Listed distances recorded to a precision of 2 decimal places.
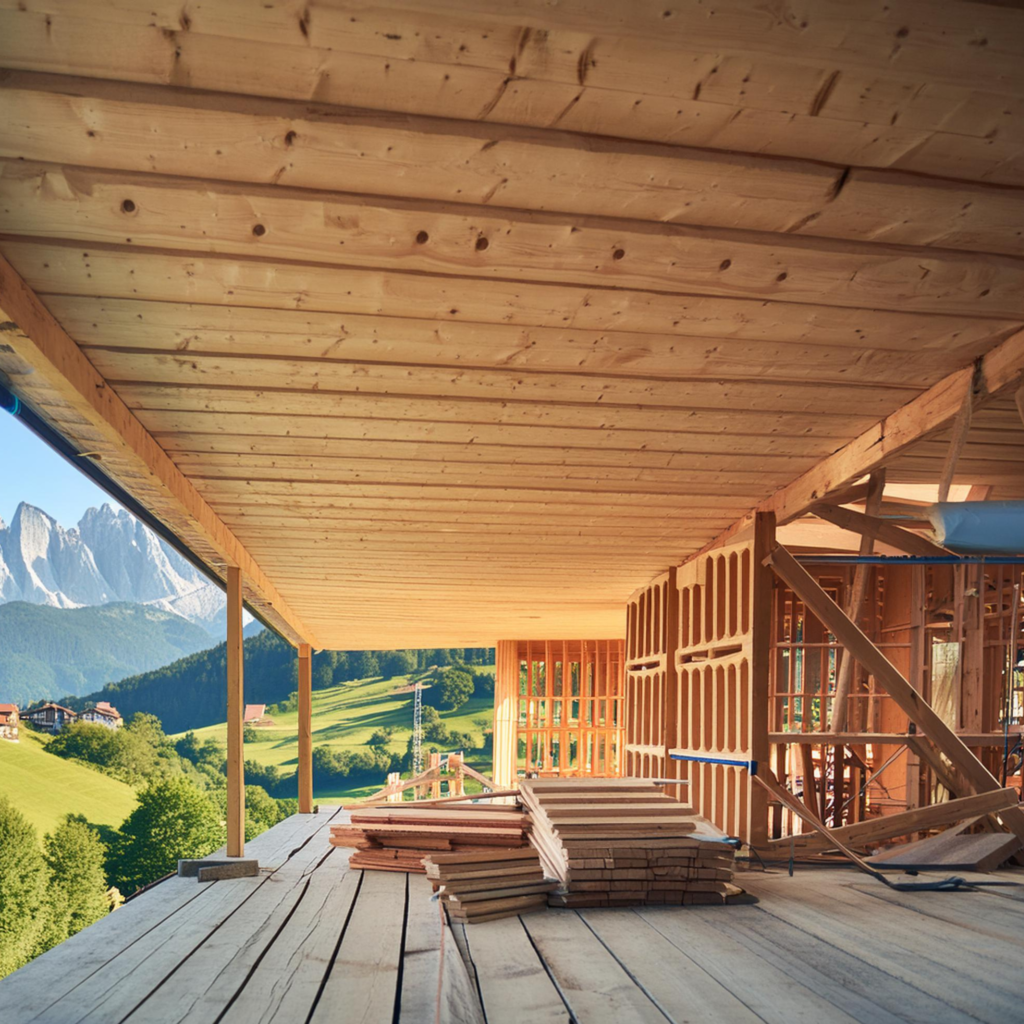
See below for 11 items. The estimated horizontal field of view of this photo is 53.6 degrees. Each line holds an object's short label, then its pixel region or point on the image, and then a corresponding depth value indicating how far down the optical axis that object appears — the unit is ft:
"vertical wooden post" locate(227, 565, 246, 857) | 26.71
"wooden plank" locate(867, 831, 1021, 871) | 23.02
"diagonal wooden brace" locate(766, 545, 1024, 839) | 23.61
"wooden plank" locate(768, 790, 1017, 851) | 23.73
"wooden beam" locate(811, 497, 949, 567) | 23.95
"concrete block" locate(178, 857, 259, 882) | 22.68
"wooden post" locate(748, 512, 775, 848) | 25.58
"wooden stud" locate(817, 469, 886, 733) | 25.08
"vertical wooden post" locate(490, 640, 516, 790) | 69.05
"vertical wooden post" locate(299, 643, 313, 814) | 46.68
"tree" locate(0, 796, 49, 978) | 144.66
